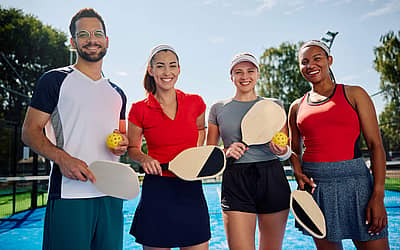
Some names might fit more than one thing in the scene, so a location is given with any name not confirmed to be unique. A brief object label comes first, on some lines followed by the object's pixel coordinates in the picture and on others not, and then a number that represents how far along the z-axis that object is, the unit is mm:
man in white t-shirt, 2053
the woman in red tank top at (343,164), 2348
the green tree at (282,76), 28156
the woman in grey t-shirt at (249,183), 2395
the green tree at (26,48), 18953
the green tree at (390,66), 20141
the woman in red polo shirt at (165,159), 2223
